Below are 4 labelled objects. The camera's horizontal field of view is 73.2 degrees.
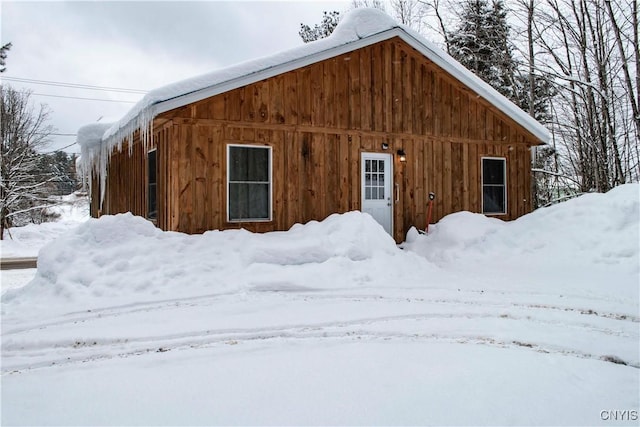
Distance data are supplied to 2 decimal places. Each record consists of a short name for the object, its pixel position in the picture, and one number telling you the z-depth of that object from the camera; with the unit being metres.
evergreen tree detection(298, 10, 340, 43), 21.65
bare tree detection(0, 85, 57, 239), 16.39
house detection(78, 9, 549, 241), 7.45
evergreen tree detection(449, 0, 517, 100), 18.77
